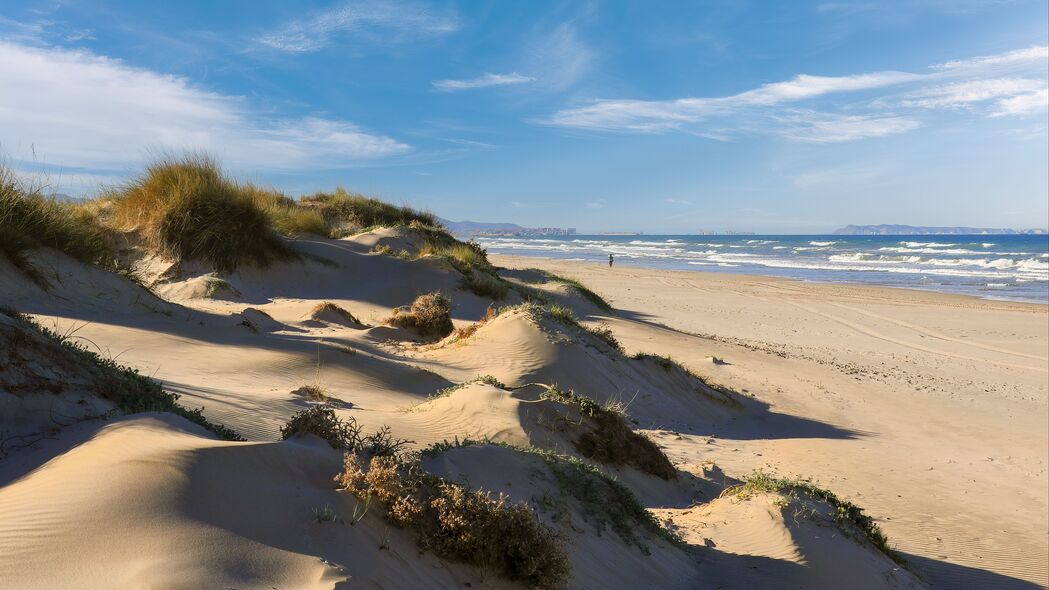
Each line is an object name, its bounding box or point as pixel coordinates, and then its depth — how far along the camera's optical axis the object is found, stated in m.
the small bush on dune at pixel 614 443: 6.83
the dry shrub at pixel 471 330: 11.46
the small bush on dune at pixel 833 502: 5.60
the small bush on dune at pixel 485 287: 17.36
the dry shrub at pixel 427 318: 12.59
